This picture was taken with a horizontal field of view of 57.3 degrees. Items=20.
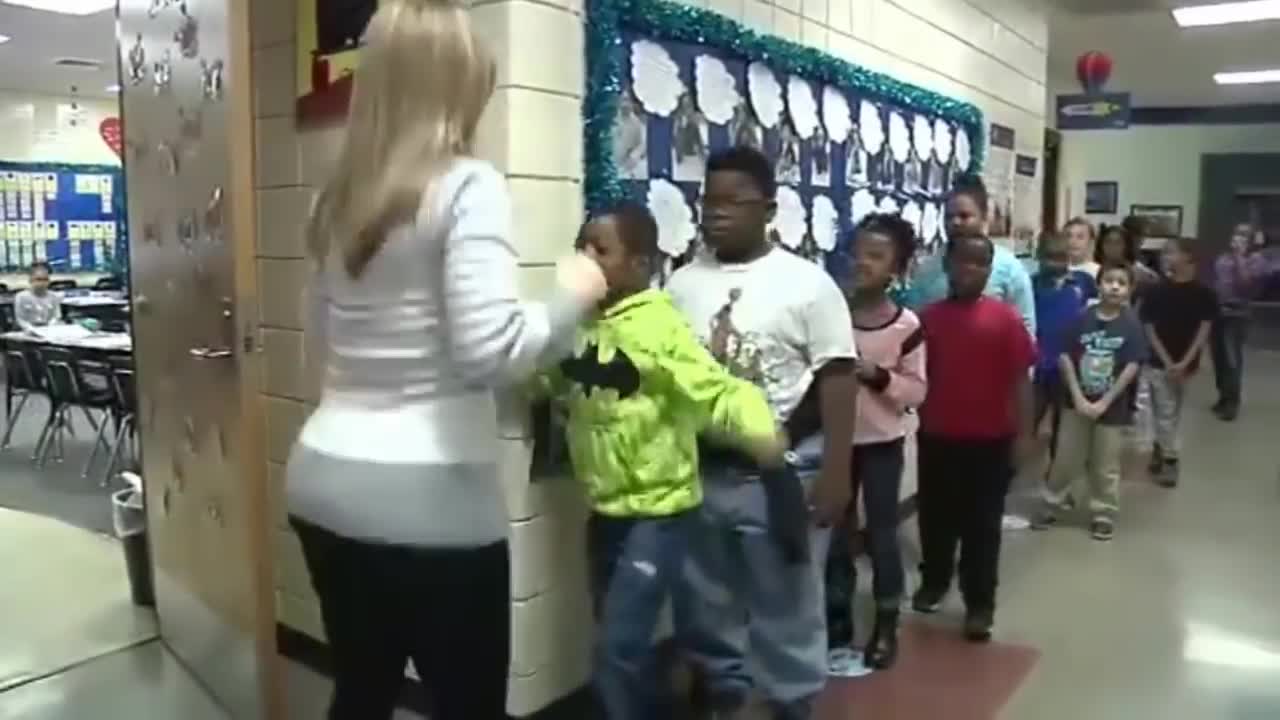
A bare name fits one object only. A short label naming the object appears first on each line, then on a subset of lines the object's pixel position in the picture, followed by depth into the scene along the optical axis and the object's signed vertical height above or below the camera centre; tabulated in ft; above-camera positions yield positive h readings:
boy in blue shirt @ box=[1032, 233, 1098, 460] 18.84 -0.77
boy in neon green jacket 7.90 -1.17
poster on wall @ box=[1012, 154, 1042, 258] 21.71 +1.07
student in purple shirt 28.94 -1.66
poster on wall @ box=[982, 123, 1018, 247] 19.75 +1.37
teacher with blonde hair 4.90 -0.44
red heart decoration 39.45 +3.96
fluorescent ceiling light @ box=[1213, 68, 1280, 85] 38.68 +6.26
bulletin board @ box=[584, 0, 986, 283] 9.97 +1.36
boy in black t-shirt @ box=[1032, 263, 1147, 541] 16.81 -1.82
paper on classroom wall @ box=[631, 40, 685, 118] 10.22 +1.56
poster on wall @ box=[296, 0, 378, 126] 9.77 +1.70
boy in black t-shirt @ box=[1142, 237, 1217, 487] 21.56 -1.43
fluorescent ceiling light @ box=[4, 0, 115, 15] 23.43 +4.90
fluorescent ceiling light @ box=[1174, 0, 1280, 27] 24.91 +5.50
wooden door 9.35 -0.78
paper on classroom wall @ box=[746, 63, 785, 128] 11.96 +1.69
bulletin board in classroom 39.09 +1.05
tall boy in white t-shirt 8.51 -1.27
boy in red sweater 11.91 -1.58
